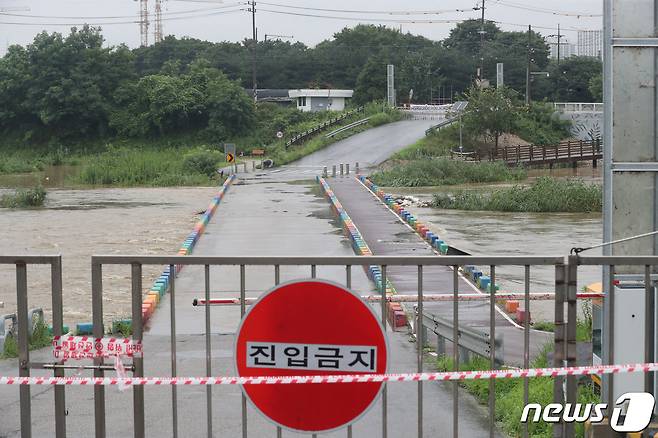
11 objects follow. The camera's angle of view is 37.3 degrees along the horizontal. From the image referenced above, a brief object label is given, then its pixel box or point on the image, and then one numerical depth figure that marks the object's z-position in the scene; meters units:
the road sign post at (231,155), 52.31
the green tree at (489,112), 60.28
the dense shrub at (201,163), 52.56
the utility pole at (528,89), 74.76
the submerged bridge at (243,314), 4.93
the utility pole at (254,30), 80.12
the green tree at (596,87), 82.12
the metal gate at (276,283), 4.84
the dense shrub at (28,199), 36.66
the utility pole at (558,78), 92.38
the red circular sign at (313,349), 4.73
